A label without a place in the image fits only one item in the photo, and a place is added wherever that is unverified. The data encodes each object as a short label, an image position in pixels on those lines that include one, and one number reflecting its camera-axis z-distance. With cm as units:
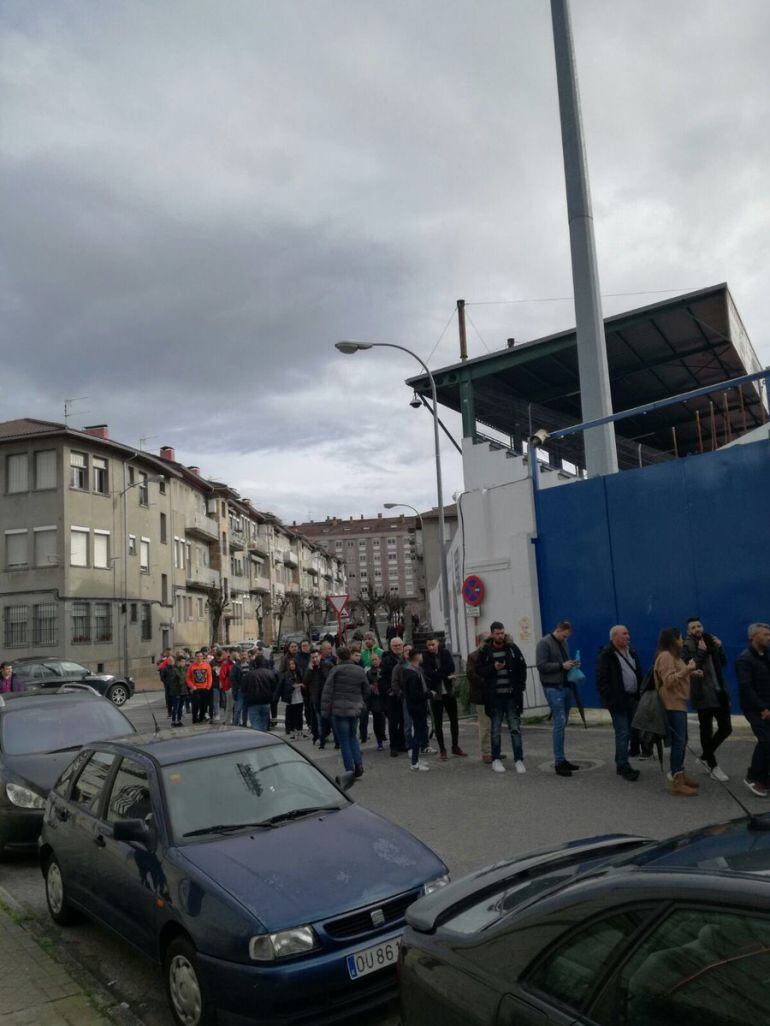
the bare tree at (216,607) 5469
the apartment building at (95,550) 3859
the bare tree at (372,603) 7204
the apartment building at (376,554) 17262
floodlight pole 1634
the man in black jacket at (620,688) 924
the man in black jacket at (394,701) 1227
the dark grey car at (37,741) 757
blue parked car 397
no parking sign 1584
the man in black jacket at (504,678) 1013
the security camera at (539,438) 1437
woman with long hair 841
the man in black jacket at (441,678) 1180
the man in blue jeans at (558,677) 968
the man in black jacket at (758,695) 793
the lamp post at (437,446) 2098
